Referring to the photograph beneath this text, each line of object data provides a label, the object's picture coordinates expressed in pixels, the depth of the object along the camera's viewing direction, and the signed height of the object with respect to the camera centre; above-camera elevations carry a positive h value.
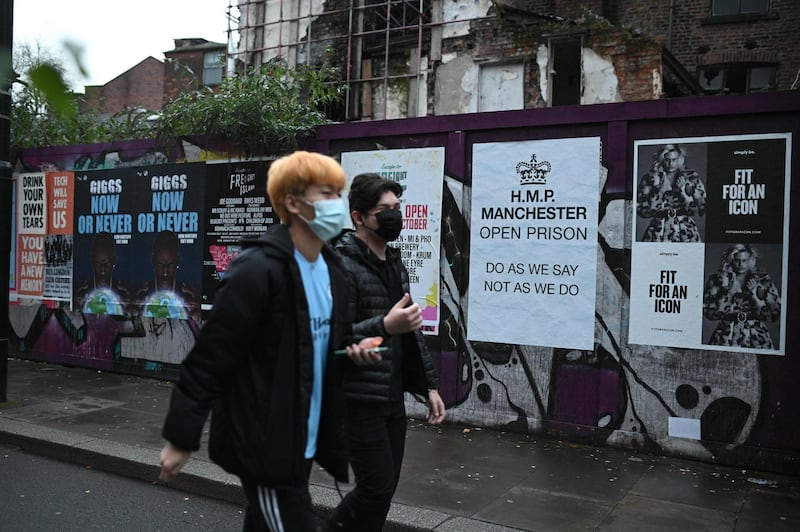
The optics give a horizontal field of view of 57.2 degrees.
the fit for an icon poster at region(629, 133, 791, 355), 5.82 +0.23
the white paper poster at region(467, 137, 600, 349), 6.55 +0.21
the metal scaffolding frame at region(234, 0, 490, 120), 17.42 +5.56
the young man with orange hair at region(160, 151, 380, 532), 2.51 -0.38
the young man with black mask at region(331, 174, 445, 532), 3.35 -0.51
